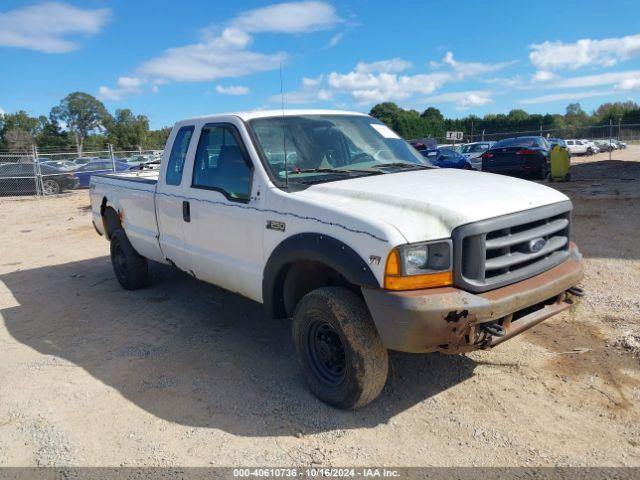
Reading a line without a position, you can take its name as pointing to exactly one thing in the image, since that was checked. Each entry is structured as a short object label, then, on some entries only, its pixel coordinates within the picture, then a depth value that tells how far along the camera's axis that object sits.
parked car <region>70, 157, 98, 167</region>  23.81
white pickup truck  2.94
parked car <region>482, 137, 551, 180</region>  15.11
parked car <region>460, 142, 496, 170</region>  27.16
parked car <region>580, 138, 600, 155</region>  36.53
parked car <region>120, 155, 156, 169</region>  26.03
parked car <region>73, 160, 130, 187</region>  21.56
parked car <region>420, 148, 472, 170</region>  16.09
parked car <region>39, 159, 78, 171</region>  20.69
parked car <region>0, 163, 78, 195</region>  19.59
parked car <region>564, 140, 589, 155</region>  35.62
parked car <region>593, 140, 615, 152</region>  37.53
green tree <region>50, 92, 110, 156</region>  114.06
